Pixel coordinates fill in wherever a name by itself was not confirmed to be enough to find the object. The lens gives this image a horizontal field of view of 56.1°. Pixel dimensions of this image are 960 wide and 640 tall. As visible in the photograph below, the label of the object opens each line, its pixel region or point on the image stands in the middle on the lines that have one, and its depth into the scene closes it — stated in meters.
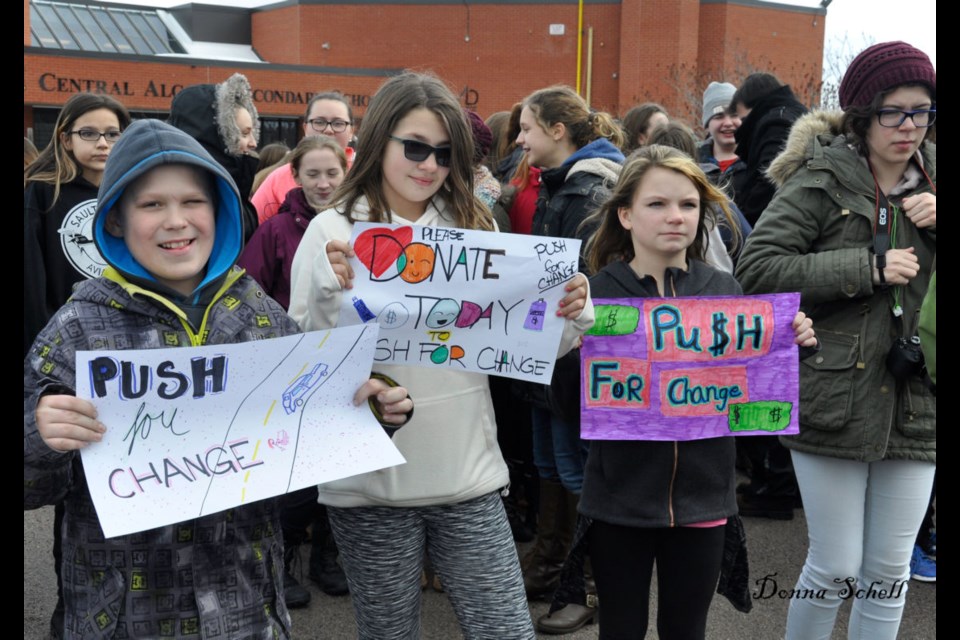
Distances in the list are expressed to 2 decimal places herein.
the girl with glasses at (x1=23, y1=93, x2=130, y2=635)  4.04
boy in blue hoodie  2.05
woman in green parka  3.10
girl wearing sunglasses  2.63
